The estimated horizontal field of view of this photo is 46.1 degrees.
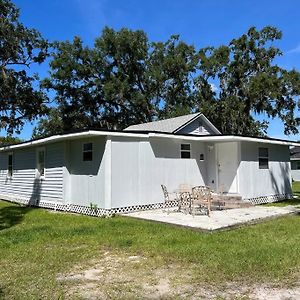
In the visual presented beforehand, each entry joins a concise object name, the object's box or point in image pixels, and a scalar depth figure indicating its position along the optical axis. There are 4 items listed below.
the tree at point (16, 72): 23.41
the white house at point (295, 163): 39.34
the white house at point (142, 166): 11.61
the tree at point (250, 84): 26.85
